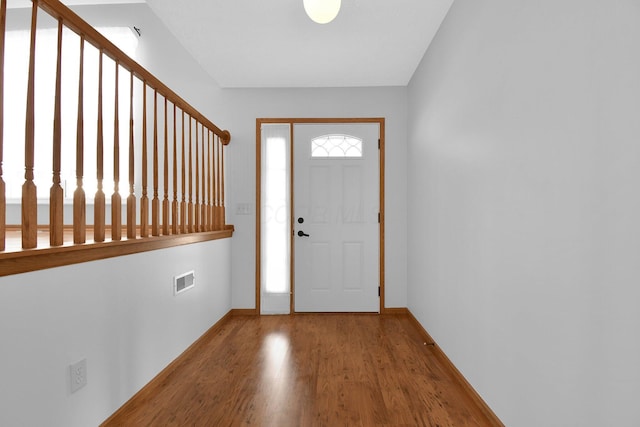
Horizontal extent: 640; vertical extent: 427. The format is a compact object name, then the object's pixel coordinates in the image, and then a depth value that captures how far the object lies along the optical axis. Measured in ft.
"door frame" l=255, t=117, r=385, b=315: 13.47
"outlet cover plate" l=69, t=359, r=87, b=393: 5.02
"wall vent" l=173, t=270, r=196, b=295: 8.48
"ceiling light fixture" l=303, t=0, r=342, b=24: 6.93
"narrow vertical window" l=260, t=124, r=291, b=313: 13.52
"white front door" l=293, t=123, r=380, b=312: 13.55
